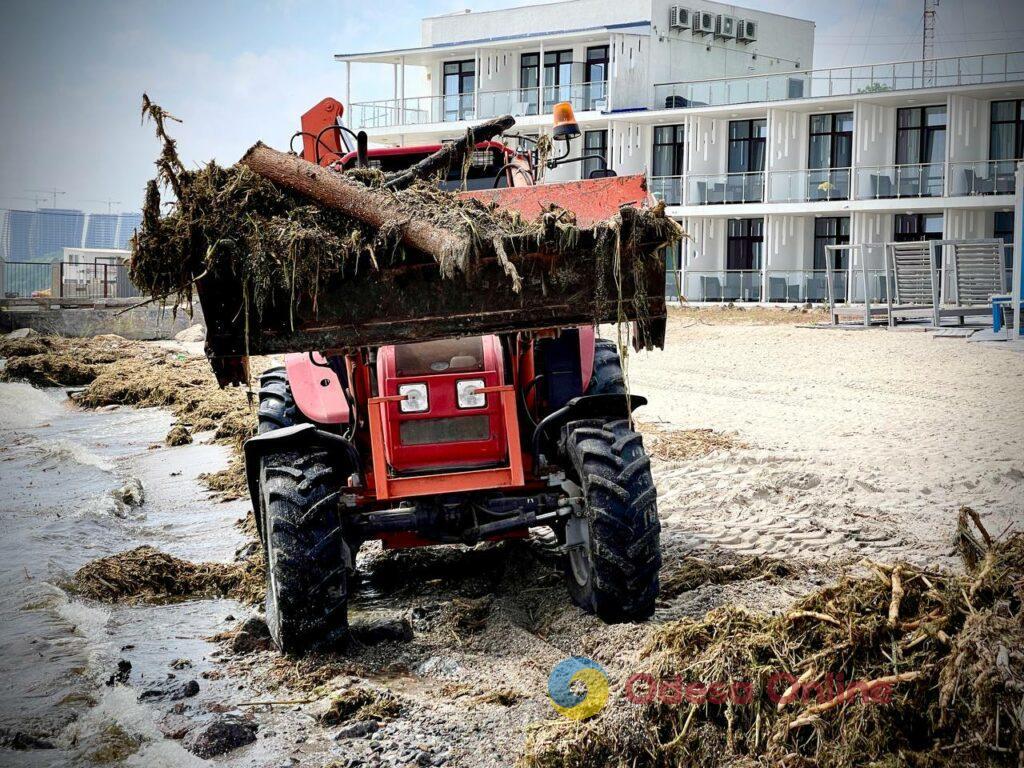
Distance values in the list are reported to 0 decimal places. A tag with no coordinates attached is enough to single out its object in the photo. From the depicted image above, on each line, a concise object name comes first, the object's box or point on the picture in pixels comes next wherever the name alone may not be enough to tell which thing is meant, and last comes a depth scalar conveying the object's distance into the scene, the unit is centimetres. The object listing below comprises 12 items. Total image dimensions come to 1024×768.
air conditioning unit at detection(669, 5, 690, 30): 4441
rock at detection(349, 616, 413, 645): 578
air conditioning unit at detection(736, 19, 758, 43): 4709
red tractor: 548
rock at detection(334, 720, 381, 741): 460
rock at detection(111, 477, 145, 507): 1060
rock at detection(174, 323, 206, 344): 3309
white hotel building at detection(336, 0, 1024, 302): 3669
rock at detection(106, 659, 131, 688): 548
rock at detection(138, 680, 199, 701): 522
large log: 516
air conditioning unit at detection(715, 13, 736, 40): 4606
